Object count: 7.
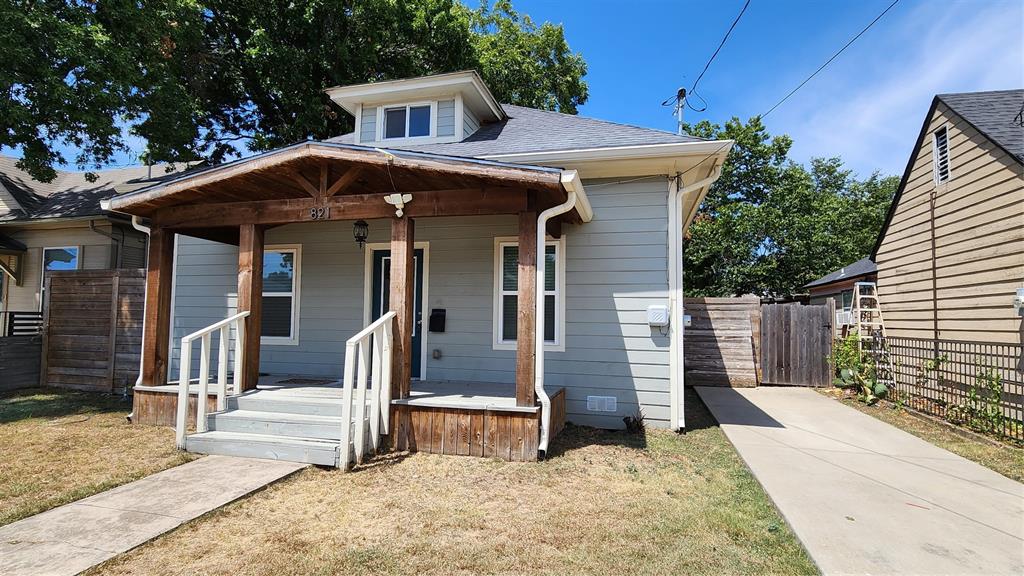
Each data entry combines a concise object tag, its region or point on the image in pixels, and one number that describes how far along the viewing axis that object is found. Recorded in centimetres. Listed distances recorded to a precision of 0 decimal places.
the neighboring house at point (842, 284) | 1208
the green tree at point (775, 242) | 1731
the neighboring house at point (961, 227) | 591
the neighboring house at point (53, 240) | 1020
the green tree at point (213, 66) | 845
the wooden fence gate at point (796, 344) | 895
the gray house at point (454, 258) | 467
